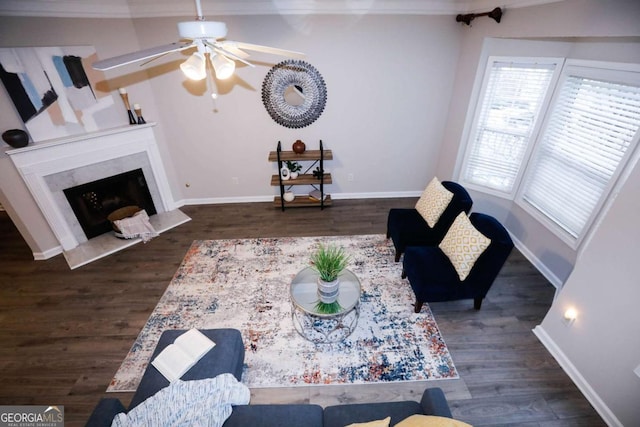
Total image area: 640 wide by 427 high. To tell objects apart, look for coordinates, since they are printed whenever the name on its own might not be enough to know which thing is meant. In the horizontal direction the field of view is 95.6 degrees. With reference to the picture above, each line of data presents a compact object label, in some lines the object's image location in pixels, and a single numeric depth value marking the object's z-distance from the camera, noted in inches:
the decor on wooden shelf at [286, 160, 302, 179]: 184.9
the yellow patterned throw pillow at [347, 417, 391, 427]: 58.9
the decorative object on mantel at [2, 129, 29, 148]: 127.6
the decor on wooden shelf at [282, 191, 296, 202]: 188.1
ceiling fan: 60.0
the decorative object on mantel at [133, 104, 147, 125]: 163.2
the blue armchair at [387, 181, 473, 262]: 128.8
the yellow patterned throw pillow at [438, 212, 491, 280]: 103.8
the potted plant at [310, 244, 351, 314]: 98.6
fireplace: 140.7
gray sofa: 68.6
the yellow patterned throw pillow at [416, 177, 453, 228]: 131.0
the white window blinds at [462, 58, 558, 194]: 130.3
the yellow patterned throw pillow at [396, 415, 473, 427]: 56.4
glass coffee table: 102.5
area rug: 96.9
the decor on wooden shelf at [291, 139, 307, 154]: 176.7
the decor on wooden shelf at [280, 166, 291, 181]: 181.1
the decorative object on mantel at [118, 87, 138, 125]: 156.2
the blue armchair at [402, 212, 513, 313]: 102.7
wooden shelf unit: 176.2
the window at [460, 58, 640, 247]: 101.3
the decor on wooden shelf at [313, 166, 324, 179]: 182.5
